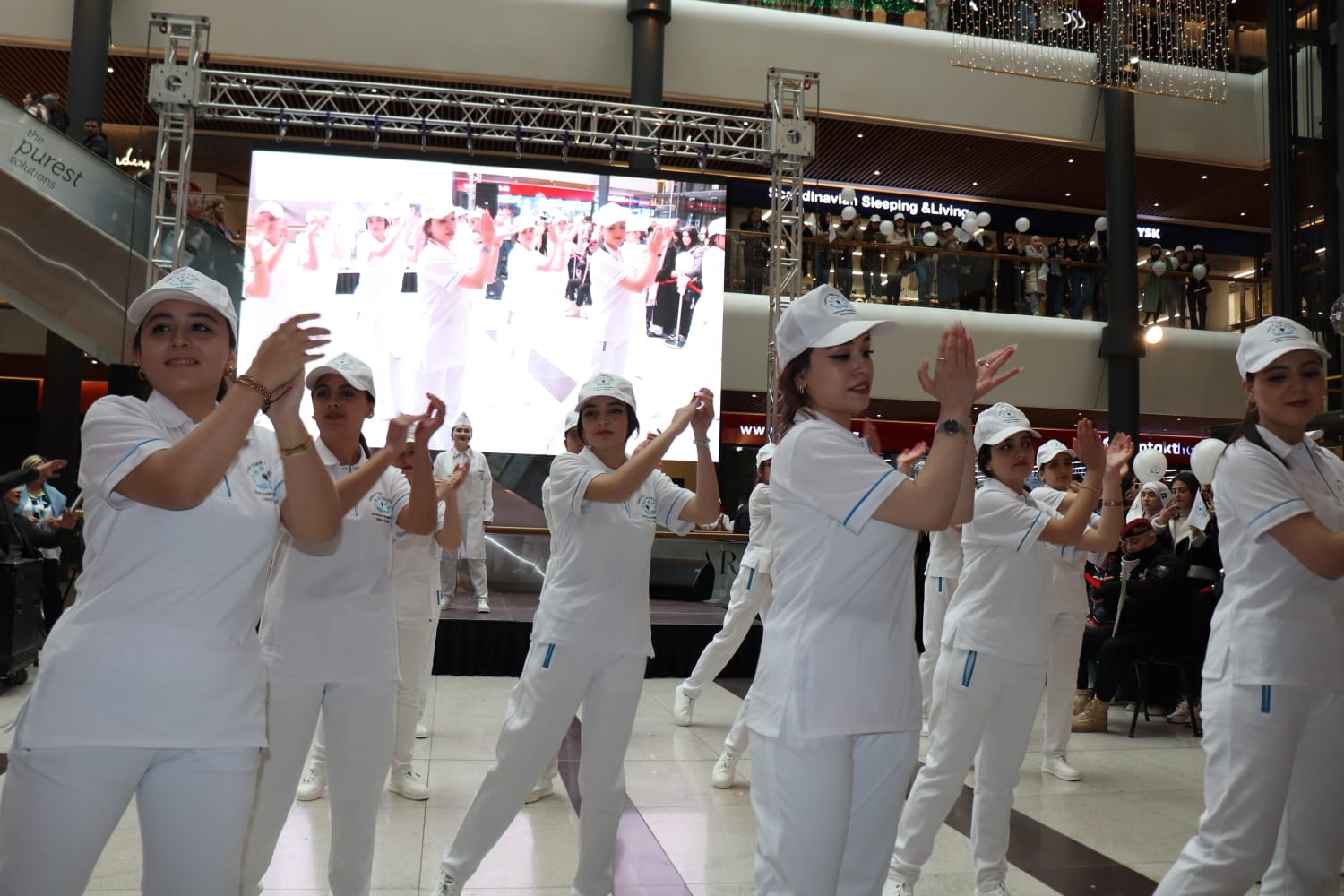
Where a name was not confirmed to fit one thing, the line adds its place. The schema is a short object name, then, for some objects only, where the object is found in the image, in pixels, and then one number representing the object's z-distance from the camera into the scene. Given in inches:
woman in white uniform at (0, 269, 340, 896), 69.5
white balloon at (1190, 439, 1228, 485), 256.8
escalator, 393.4
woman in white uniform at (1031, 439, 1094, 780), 224.2
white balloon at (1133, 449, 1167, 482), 327.3
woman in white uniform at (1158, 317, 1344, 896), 101.0
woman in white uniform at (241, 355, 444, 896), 112.7
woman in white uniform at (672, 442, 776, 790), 259.9
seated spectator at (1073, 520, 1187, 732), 267.4
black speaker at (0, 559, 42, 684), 267.0
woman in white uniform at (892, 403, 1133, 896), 135.0
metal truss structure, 374.9
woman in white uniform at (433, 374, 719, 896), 129.3
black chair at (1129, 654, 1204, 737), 264.5
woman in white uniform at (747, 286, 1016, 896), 87.4
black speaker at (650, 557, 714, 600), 446.9
